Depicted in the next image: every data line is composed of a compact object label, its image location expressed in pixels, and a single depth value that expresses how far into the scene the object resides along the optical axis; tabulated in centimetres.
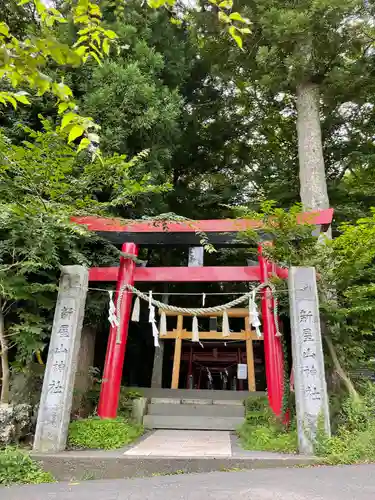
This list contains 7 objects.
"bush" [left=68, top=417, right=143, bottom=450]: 559
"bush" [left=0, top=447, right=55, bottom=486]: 454
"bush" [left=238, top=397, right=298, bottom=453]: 541
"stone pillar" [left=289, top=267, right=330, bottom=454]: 521
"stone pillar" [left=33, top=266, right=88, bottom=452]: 531
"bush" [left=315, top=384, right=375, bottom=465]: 483
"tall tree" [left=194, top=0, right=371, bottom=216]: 780
